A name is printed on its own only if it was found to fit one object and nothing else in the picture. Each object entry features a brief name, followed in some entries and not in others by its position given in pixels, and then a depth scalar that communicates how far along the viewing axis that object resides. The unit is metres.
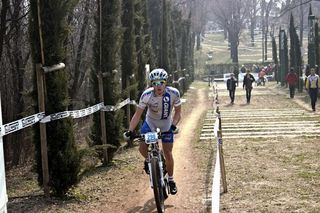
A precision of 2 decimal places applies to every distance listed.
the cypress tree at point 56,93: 7.93
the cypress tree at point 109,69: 11.68
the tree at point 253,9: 91.47
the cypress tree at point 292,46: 38.38
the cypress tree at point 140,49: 16.98
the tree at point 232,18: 76.64
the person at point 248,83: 28.06
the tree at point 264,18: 80.31
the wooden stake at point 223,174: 8.23
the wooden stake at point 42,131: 7.73
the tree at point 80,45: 18.08
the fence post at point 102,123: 11.36
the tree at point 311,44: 30.89
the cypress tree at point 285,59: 40.93
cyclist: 7.68
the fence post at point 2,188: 4.73
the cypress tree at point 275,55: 51.27
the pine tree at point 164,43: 28.39
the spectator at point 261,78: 47.66
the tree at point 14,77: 13.52
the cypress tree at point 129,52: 15.03
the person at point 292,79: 29.24
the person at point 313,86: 21.44
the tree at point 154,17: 35.31
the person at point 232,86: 28.33
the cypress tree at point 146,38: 19.81
